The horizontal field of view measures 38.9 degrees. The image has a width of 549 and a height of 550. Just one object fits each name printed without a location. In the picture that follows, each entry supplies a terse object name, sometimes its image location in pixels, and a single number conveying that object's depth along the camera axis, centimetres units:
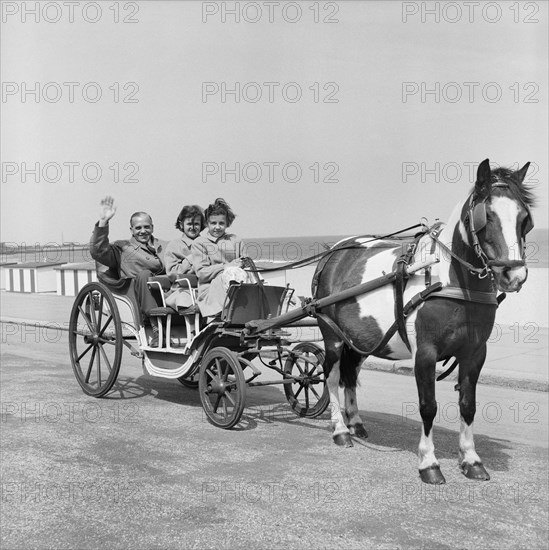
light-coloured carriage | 766
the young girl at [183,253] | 821
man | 868
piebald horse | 517
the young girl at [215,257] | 785
